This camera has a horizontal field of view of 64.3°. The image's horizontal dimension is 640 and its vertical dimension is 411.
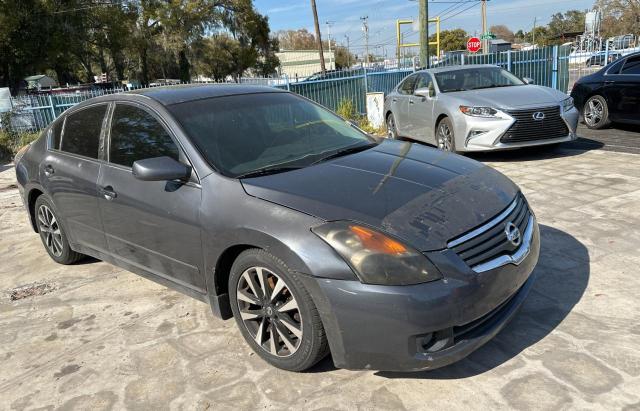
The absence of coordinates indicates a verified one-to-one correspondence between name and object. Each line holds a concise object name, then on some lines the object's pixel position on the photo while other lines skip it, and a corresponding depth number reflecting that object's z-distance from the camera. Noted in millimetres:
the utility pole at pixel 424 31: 14672
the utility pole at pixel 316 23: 32906
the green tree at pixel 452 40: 89931
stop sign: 28453
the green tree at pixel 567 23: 94081
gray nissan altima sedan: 2463
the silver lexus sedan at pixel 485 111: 7381
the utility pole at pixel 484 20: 34822
